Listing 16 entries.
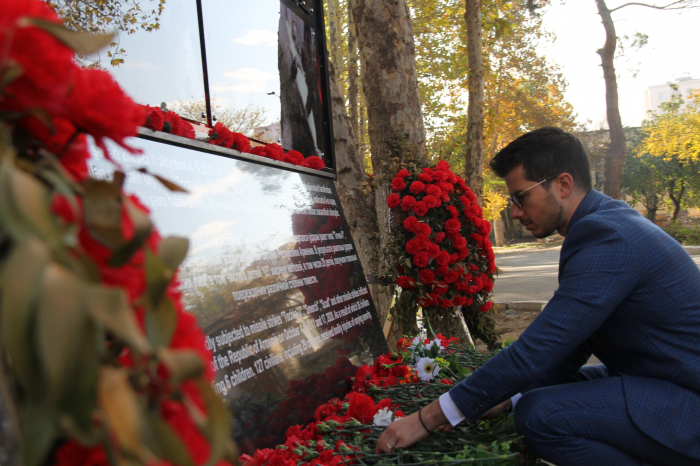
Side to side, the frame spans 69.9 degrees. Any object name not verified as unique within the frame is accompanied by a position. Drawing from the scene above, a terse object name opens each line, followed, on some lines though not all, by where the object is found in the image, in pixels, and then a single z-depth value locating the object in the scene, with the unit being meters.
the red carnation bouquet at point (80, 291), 0.44
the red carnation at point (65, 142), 0.67
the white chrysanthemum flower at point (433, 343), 2.93
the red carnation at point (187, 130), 2.23
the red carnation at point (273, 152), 2.88
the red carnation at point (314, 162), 3.38
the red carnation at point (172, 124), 2.15
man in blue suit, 1.83
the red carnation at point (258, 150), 2.78
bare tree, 13.71
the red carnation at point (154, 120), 2.05
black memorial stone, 2.01
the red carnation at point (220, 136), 2.43
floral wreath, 3.95
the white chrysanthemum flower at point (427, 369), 2.72
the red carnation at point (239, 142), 2.57
